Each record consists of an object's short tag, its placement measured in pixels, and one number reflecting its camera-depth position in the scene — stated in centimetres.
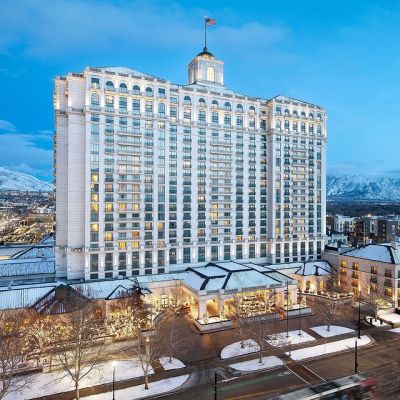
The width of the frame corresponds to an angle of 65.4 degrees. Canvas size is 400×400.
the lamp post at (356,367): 4053
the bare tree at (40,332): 4288
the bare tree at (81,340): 3766
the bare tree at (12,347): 3403
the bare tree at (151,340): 3896
